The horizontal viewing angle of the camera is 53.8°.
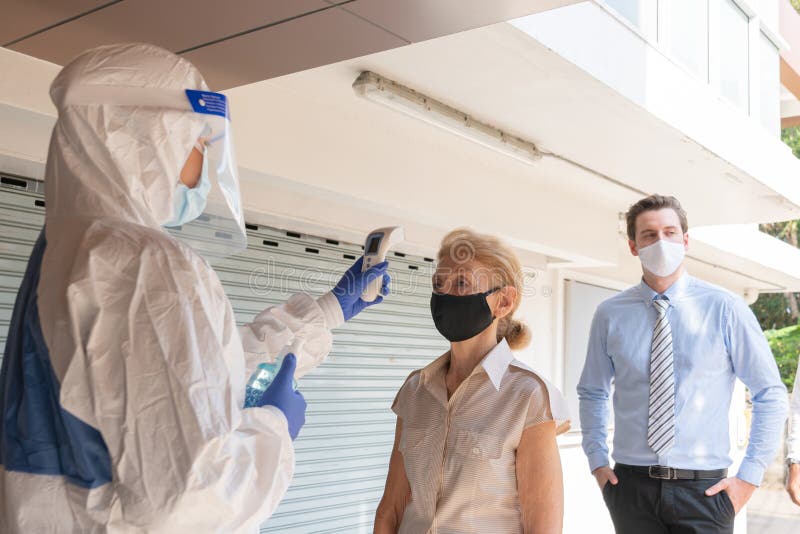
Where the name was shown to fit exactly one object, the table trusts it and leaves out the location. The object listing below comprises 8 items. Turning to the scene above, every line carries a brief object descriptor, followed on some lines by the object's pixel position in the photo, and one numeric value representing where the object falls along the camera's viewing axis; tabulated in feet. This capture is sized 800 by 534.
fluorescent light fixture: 14.64
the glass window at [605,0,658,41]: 17.62
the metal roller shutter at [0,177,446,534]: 17.10
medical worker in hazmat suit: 5.24
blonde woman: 8.16
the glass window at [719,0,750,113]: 26.22
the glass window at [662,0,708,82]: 21.48
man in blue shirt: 10.82
